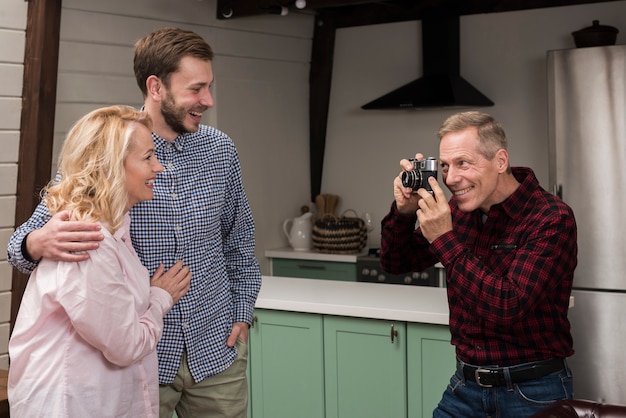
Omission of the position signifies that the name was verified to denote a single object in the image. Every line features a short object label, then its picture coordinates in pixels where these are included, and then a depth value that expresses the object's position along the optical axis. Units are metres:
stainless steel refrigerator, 4.46
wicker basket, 5.87
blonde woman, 1.77
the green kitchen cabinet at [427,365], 3.22
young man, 2.17
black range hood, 5.61
